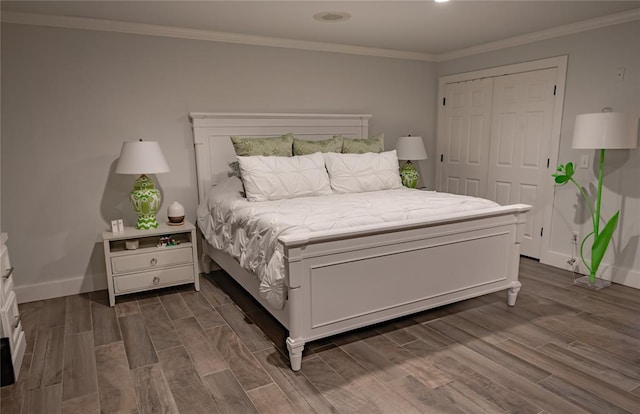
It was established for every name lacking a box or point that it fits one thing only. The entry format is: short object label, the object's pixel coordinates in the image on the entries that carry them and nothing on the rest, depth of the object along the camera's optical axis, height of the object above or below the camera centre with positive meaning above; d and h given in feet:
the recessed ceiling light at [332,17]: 10.45 +3.02
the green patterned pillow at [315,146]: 12.22 -0.34
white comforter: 7.65 -1.66
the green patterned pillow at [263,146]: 11.42 -0.30
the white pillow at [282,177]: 10.37 -1.09
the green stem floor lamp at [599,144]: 10.32 -0.30
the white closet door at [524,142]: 12.92 -0.30
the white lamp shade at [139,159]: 10.30 -0.57
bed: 7.24 -2.70
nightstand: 10.29 -3.15
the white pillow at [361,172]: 11.61 -1.08
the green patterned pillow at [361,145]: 12.85 -0.35
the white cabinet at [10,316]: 7.02 -3.15
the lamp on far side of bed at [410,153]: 14.82 -0.69
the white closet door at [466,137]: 14.80 -0.14
